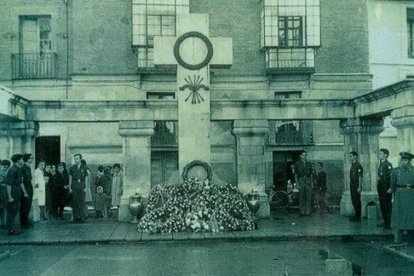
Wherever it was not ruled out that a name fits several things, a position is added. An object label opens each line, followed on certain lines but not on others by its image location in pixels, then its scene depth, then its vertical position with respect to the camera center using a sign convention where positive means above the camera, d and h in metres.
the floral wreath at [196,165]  14.90 -0.29
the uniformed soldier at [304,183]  17.06 -0.84
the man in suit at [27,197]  14.51 -1.02
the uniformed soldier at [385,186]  14.07 -0.79
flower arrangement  13.43 -1.32
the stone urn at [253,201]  15.22 -1.23
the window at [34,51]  21.83 +4.17
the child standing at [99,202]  17.78 -1.44
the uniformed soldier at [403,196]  11.48 -0.86
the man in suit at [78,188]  16.08 -0.89
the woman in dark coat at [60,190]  17.50 -1.03
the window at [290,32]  21.88 +4.86
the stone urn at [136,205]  15.15 -1.31
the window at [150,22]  21.33 +5.14
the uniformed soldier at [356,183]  15.61 -0.80
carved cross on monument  15.20 +2.42
